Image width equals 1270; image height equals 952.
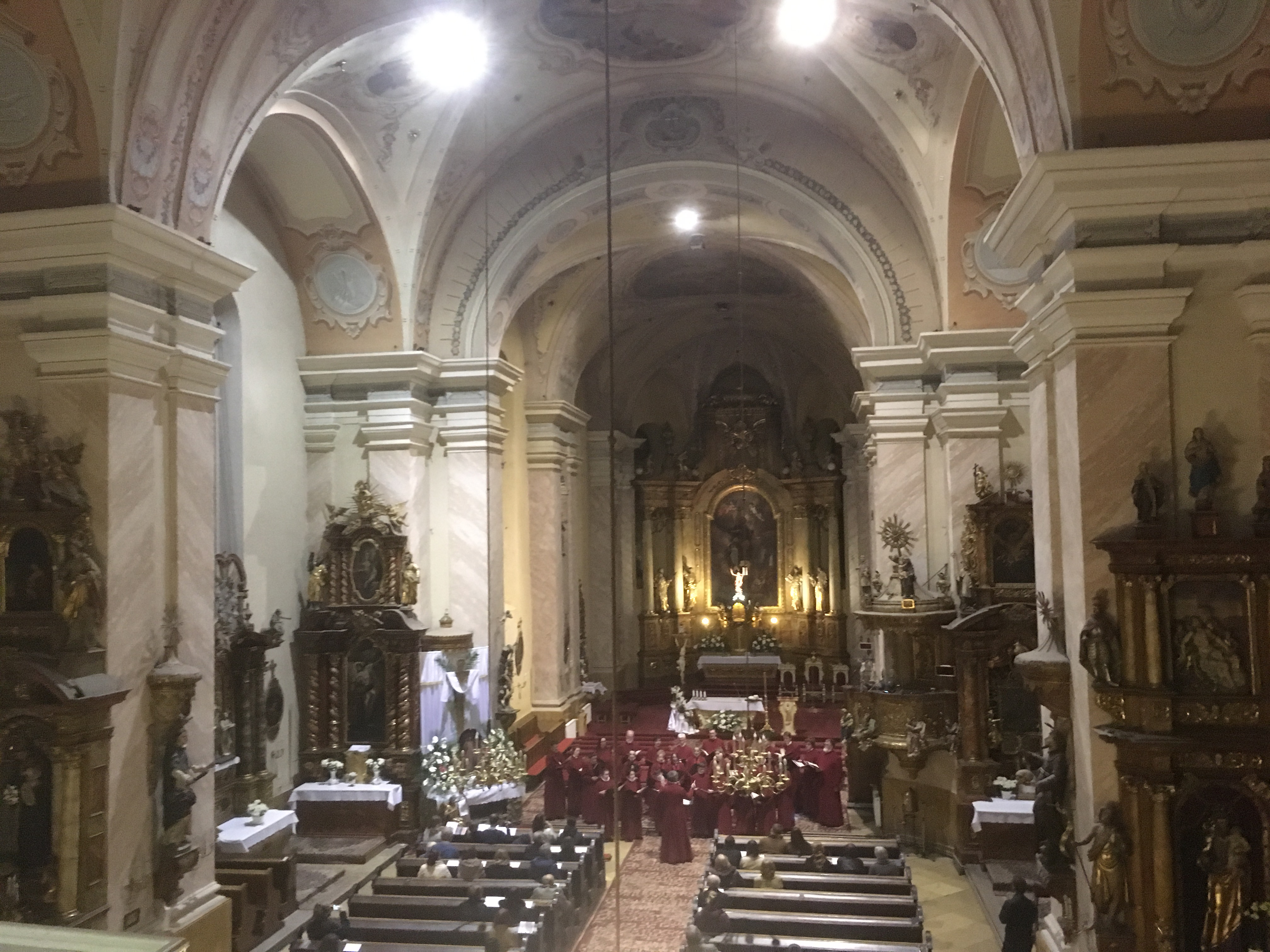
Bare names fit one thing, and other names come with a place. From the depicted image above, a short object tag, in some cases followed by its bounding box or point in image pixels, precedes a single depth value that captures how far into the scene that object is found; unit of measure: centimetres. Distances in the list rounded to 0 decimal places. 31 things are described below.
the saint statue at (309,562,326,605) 1199
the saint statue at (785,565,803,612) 2292
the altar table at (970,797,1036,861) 1017
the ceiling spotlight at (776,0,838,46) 983
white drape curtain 1236
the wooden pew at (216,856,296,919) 919
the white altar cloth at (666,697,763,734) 1678
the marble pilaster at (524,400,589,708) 1695
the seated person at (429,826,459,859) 1003
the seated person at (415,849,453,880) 937
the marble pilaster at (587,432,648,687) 2145
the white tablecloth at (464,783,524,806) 1182
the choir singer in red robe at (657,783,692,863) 1158
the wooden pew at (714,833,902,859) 965
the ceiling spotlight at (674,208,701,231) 1470
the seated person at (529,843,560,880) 944
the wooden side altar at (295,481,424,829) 1184
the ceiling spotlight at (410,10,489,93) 984
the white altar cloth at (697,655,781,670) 2081
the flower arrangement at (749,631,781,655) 2227
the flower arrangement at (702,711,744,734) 1480
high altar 2280
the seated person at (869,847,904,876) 899
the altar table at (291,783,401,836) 1157
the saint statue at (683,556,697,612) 2334
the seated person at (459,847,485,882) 928
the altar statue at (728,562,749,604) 2245
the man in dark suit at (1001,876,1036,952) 759
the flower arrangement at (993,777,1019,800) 1055
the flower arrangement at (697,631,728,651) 2250
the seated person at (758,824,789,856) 984
